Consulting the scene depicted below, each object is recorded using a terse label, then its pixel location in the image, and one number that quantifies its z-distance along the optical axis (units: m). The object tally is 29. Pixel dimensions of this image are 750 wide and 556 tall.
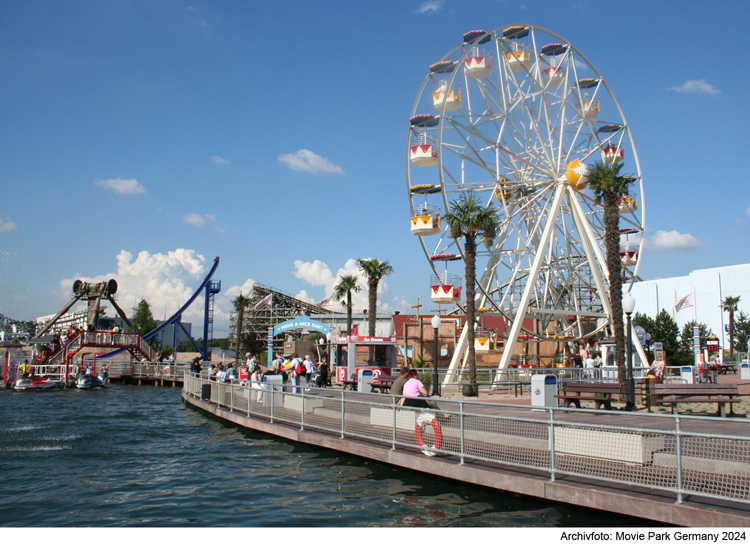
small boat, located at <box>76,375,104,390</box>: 43.41
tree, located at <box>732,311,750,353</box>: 68.00
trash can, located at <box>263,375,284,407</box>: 18.40
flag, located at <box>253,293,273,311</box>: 83.49
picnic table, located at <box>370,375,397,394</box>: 24.02
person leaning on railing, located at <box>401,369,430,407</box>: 12.69
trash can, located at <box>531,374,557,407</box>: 15.12
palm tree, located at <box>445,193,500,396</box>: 27.91
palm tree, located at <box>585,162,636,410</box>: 23.72
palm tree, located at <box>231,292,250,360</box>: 65.29
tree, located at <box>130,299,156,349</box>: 89.94
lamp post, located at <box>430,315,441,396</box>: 21.27
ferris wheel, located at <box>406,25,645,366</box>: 31.02
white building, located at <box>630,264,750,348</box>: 73.25
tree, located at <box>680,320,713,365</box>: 64.30
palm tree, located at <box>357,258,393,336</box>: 47.77
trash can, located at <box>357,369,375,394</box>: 23.30
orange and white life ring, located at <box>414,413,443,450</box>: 11.99
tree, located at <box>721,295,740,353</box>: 59.30
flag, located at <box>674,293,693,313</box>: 73.01
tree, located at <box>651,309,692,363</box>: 54.41
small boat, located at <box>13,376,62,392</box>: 41.03
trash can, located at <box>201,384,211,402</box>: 25.34
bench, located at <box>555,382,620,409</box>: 15.55
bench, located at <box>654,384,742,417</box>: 14.48
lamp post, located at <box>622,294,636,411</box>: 16.77
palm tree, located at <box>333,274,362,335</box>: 52.94
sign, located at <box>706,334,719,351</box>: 47.88
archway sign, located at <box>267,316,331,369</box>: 38.65
